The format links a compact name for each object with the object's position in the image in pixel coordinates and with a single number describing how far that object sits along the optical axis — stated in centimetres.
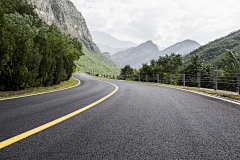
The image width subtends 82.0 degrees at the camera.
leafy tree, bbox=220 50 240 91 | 1327
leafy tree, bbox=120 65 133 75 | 4553
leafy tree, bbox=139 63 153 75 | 2750
